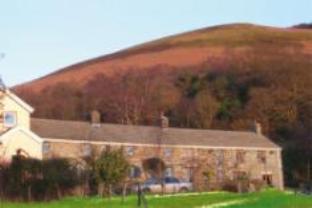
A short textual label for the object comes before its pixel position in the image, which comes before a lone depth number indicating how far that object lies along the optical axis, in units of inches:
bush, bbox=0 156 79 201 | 2037.4
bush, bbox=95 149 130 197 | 2074.3
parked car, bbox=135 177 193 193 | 2576.3
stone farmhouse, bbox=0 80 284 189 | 2657.5
